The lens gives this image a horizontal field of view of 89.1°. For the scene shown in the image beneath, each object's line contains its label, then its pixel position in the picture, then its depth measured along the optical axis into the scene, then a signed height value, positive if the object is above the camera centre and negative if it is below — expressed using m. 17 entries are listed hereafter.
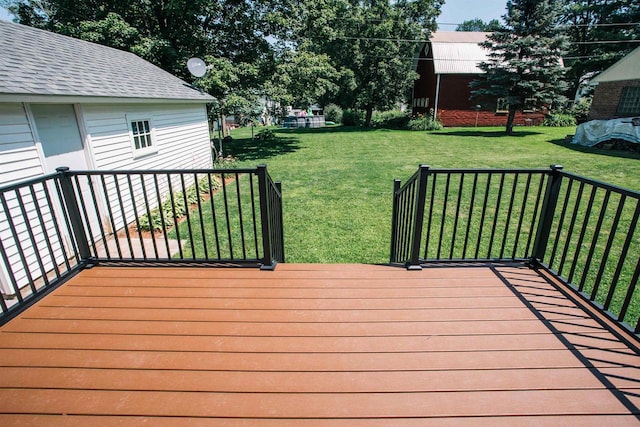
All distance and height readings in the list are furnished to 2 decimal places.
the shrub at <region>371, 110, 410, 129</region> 23.72 -1.30
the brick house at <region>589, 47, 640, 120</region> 13.87 +0.42
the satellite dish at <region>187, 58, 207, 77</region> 10.41 +1.11
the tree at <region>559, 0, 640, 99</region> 20.50 +4.04
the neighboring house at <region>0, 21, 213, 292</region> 4.09 -0.10
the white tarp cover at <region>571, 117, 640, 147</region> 11.80 -1.14
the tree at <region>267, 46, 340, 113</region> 12.86 +0.98
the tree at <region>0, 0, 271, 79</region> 11.26 +2.74
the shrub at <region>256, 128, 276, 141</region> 19.45 -1.95
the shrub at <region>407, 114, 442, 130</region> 21.62 -1.44
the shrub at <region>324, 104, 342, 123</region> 32.31 -1.10
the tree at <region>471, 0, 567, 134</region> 15.66 +2.15
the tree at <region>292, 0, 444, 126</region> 21.97 +3.69
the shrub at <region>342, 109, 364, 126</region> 28.16 -1.28
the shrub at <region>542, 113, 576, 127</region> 21.14 -1.21
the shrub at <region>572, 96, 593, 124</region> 20.94 -0.62
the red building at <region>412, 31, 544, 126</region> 21.42 +0.89
